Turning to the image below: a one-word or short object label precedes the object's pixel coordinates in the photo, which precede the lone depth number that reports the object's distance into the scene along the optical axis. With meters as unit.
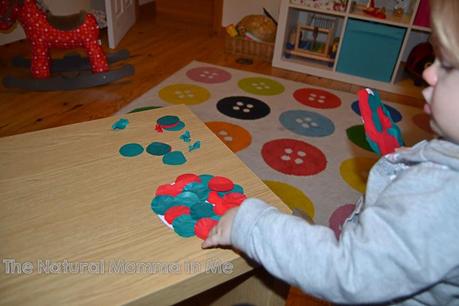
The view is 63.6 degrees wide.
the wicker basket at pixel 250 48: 2.47
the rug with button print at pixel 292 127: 1.34
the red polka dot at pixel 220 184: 0.74
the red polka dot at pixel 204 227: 0.63
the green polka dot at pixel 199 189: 0.72
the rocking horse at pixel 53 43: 1.74
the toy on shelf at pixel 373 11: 2.13
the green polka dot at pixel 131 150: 0.82
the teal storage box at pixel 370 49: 2.09
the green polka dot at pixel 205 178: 0.76
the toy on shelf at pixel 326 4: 2.17
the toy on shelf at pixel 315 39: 2.36
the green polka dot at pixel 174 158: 0.81
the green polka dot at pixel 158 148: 0.84
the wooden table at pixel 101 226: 0.54
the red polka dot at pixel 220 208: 0.68
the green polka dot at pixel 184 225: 0.63
